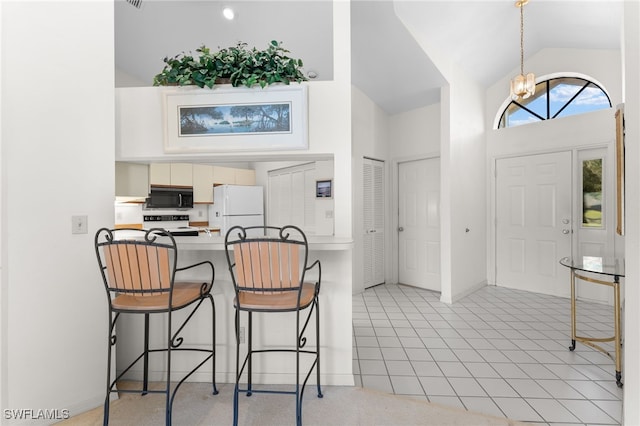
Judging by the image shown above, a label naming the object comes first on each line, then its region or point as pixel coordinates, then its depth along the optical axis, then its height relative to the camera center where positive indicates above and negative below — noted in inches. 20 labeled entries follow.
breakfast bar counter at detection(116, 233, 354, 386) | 86.0 -31.8
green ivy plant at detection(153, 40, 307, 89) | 84.0 +38.9
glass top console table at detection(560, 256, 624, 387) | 86.9 -18.5
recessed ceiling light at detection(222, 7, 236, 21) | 134.7 +85.8
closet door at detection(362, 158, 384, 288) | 186.7 -4.2
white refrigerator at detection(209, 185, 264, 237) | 209.0 +5.1
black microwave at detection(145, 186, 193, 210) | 189.9 +10.1
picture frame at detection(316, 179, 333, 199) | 170.9 +13.8
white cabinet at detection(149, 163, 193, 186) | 196.7 +25.2
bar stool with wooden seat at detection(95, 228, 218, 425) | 62.2 -12.8
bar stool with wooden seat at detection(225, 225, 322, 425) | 62.2 -11.8
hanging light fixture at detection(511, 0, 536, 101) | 130.8 +52.8
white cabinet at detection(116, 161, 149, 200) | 104.4 +11.9
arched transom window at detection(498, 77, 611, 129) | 162.9 +60.4
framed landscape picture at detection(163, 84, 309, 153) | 85.4 +25.9
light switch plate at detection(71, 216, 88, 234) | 74.4 -2.4
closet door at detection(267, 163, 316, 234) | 192.1 +11.0
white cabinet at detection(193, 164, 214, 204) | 209.3 +20.8
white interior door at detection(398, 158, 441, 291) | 185.2 -6.0
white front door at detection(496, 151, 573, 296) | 169.6 -4.9
